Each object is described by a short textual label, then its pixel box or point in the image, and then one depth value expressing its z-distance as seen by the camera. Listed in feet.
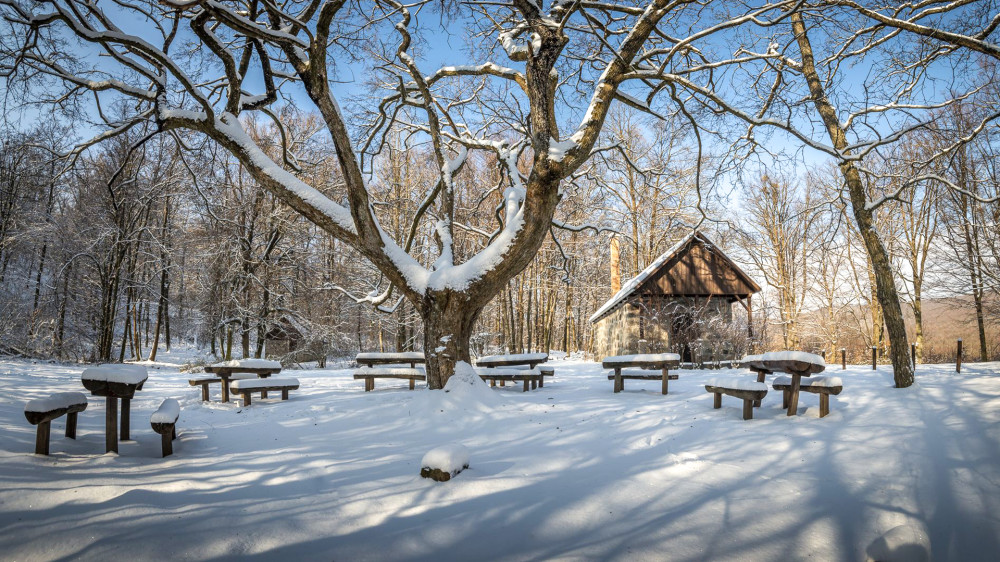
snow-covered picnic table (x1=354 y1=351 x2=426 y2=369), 29.99
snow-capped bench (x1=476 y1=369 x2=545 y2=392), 29.22
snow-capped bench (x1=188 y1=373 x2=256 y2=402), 26.27
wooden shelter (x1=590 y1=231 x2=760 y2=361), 56.59
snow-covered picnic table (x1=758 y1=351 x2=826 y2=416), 17.66
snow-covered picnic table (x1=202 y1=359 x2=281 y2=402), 26.02
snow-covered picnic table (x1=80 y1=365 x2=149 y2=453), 13.17
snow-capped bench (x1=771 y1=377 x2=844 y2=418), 17.75
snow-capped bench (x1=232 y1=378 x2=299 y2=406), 24.35
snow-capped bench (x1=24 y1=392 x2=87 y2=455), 12.00
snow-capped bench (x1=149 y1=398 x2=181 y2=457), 13.64
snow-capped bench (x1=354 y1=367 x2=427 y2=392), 27.78
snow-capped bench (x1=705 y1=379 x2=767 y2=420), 18.16
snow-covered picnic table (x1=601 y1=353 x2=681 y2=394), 26.89
